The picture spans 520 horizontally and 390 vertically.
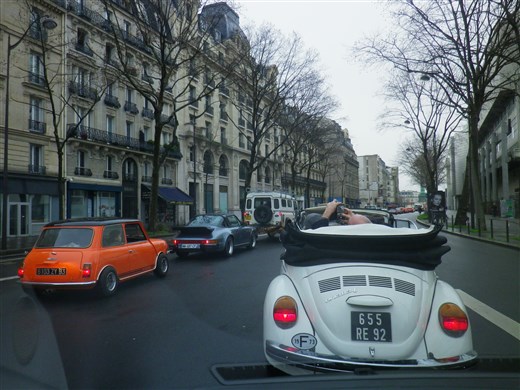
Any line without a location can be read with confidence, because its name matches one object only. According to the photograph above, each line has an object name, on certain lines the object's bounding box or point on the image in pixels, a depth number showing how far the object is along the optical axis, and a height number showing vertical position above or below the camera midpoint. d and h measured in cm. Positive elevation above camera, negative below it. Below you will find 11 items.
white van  2170 +2
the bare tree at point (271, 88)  2611 +842
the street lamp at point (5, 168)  1575 +151
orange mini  693 -93
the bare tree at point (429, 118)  2767 +680
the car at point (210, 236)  1248 -100
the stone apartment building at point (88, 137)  2384 +517
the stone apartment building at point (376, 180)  12469 +896
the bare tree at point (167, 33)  1938 +890
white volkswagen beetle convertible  293 -80
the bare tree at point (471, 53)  1688 +694
